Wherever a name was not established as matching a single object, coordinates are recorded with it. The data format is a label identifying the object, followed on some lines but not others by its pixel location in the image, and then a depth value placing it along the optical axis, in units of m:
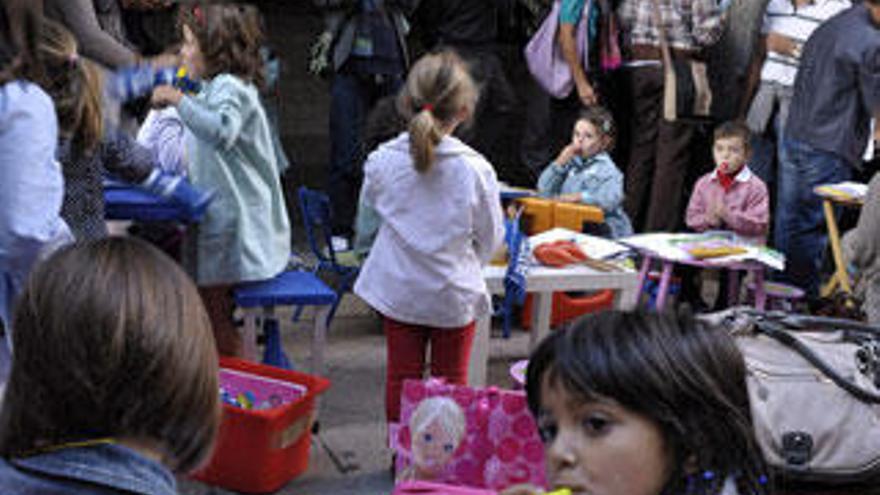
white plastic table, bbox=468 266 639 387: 4.05
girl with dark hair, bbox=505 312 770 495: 1.53
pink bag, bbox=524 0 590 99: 6.82
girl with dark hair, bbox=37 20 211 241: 2.80
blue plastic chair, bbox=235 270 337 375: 3.80
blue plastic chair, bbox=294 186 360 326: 4.90
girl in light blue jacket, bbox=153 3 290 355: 3.78
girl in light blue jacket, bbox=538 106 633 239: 5.63
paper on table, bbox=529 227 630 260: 4.47
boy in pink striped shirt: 5.52
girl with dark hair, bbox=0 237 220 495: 1.22
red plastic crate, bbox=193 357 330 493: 3.35
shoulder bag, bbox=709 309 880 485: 2.83
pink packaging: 2.73
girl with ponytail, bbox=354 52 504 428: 3.46
